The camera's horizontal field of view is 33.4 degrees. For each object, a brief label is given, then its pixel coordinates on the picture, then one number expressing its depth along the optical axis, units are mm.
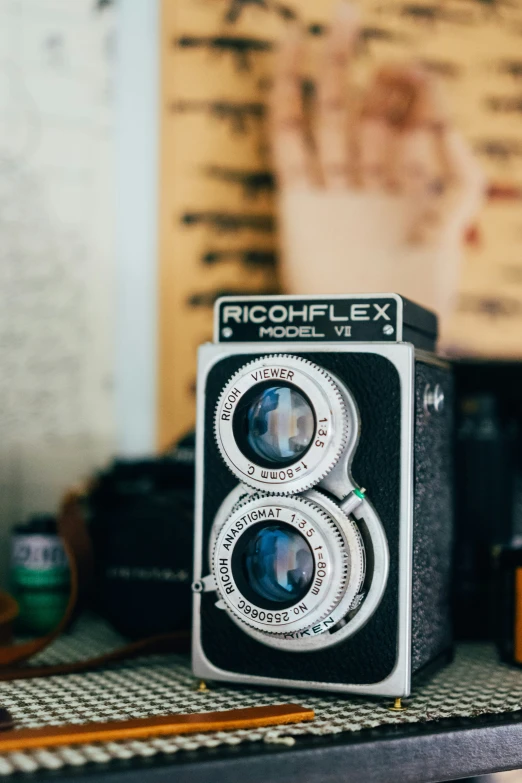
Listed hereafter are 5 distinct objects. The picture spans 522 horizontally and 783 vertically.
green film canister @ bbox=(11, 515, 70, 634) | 804
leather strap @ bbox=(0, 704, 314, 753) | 484
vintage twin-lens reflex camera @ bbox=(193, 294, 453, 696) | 571
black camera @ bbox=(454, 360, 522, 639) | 799
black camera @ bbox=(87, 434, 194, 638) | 749
